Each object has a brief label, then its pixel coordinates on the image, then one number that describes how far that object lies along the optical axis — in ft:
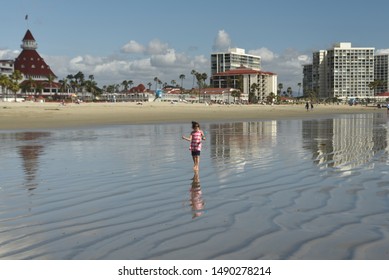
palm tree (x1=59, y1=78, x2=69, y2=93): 459.40
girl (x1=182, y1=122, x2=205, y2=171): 38.59
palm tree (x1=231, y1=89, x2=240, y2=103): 540.48
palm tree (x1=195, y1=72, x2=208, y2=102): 567.18
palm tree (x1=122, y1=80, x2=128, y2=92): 642.31
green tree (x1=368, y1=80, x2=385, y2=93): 630.74
